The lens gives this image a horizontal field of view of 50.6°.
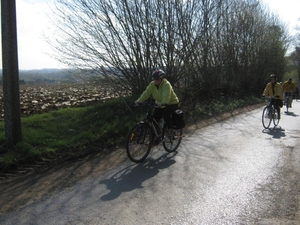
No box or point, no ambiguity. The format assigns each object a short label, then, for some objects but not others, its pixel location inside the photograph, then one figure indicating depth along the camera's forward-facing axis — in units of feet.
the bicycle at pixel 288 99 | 58.18
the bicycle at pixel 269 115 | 36.60
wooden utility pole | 21.12
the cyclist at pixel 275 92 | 36.96
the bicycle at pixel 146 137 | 20.90
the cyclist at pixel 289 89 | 58.33
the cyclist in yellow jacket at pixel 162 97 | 21.99
